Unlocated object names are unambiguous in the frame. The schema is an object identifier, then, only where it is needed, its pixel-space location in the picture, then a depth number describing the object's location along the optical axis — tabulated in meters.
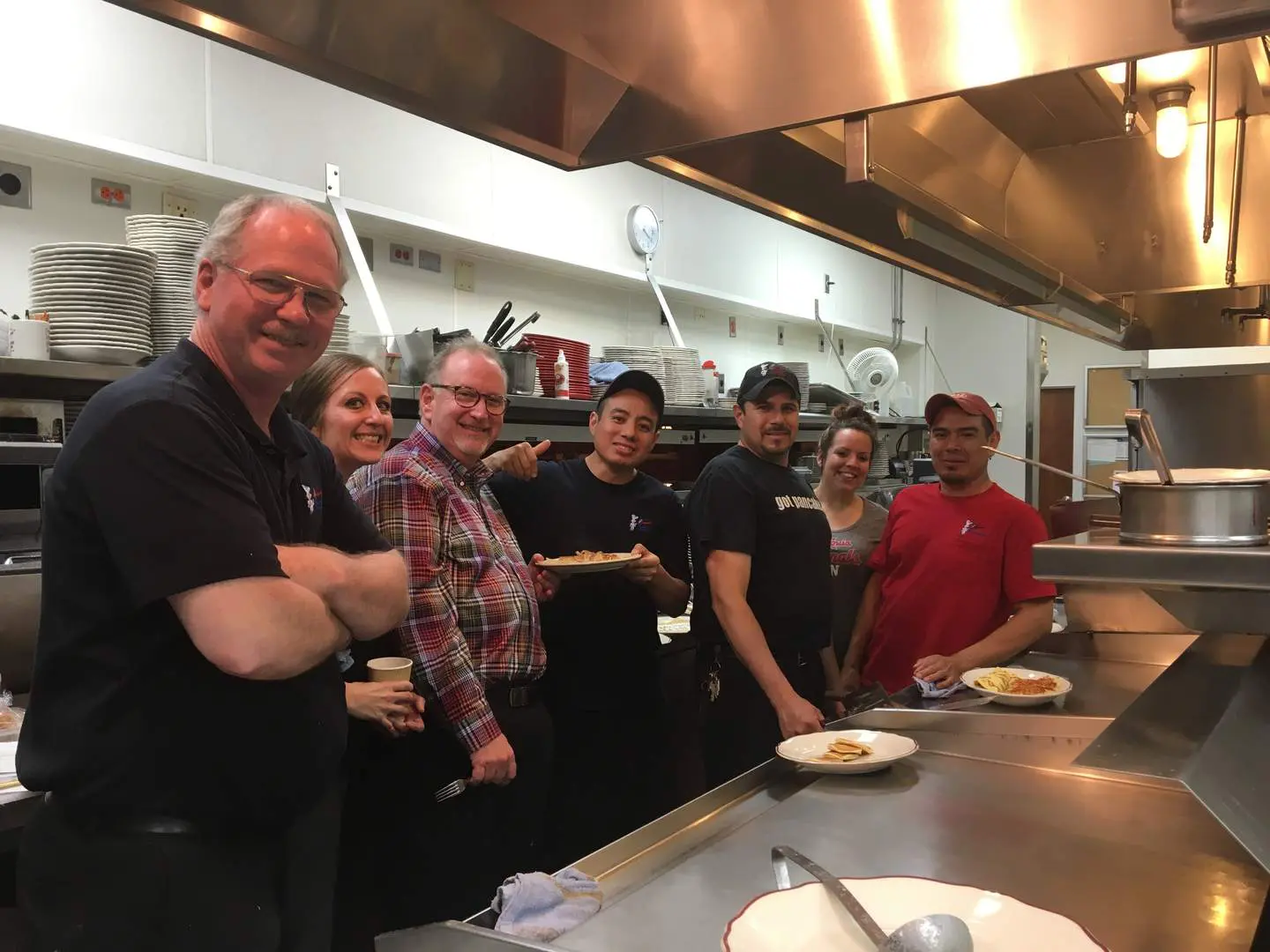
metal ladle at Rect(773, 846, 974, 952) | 0.93
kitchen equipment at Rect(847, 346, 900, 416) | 6.63
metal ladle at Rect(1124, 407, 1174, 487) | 1.18
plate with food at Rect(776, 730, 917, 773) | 1.55
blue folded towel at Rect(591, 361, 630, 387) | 4.02
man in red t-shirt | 2.62
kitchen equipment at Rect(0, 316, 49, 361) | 2.27
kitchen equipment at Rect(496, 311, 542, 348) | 3.62
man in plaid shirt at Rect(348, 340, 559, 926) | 2.04
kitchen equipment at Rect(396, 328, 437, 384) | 3.08
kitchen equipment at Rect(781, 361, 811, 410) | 4.95
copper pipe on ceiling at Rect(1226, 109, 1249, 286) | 1.85
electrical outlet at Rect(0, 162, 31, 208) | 2.72
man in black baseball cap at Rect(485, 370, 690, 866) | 2.56
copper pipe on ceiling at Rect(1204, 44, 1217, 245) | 1.53
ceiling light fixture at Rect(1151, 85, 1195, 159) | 2.21
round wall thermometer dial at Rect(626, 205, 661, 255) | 4.94
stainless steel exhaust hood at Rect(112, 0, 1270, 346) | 1.05
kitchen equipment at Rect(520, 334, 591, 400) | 3.73
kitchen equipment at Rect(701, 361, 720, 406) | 4.83
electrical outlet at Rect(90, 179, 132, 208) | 2.94
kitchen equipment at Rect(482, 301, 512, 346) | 3.66
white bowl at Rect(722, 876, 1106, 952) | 0.96
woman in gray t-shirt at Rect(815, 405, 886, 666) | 3.15
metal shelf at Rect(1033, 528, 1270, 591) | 1.09
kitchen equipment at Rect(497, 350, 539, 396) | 3.40
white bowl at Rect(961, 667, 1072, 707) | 1.94
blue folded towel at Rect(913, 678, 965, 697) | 2.10
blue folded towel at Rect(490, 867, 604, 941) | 1.07
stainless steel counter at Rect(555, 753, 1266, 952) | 1.10
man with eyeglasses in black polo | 1.16
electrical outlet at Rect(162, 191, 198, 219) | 3.13
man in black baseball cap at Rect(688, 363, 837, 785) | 2.57
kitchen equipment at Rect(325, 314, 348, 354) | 2.86
